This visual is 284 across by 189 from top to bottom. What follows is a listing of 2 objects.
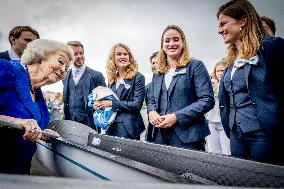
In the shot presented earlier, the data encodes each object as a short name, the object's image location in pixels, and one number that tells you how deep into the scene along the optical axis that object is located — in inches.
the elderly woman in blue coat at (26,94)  64.3
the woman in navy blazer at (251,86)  66.0
